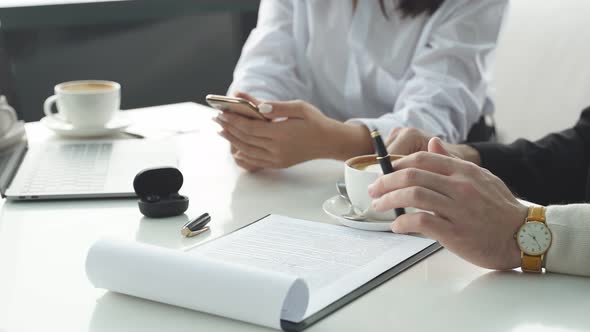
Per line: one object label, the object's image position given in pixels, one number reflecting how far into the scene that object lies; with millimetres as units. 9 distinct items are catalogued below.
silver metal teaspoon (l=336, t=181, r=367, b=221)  1864
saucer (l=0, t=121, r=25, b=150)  2161
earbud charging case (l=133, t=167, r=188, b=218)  1911
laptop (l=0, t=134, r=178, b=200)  2006
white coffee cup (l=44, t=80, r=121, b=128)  2304
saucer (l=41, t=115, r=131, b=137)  2304
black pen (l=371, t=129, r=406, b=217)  1806
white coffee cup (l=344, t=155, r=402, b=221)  1860
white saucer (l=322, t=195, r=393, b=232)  1835
